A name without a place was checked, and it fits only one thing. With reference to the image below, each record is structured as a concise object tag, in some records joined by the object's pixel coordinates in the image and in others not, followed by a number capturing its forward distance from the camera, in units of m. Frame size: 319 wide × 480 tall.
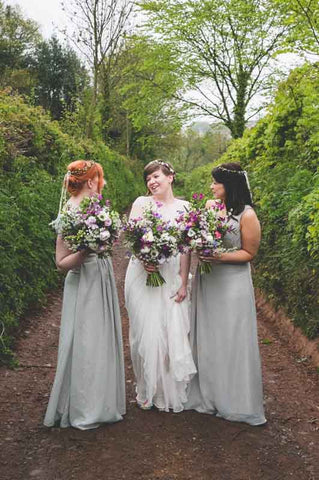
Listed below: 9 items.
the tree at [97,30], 18.91
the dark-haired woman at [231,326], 4.56
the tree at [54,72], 28.96
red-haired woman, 4.28
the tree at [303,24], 7.26
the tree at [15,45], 28.71
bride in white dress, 4.71
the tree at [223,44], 20.06
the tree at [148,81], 21.81
